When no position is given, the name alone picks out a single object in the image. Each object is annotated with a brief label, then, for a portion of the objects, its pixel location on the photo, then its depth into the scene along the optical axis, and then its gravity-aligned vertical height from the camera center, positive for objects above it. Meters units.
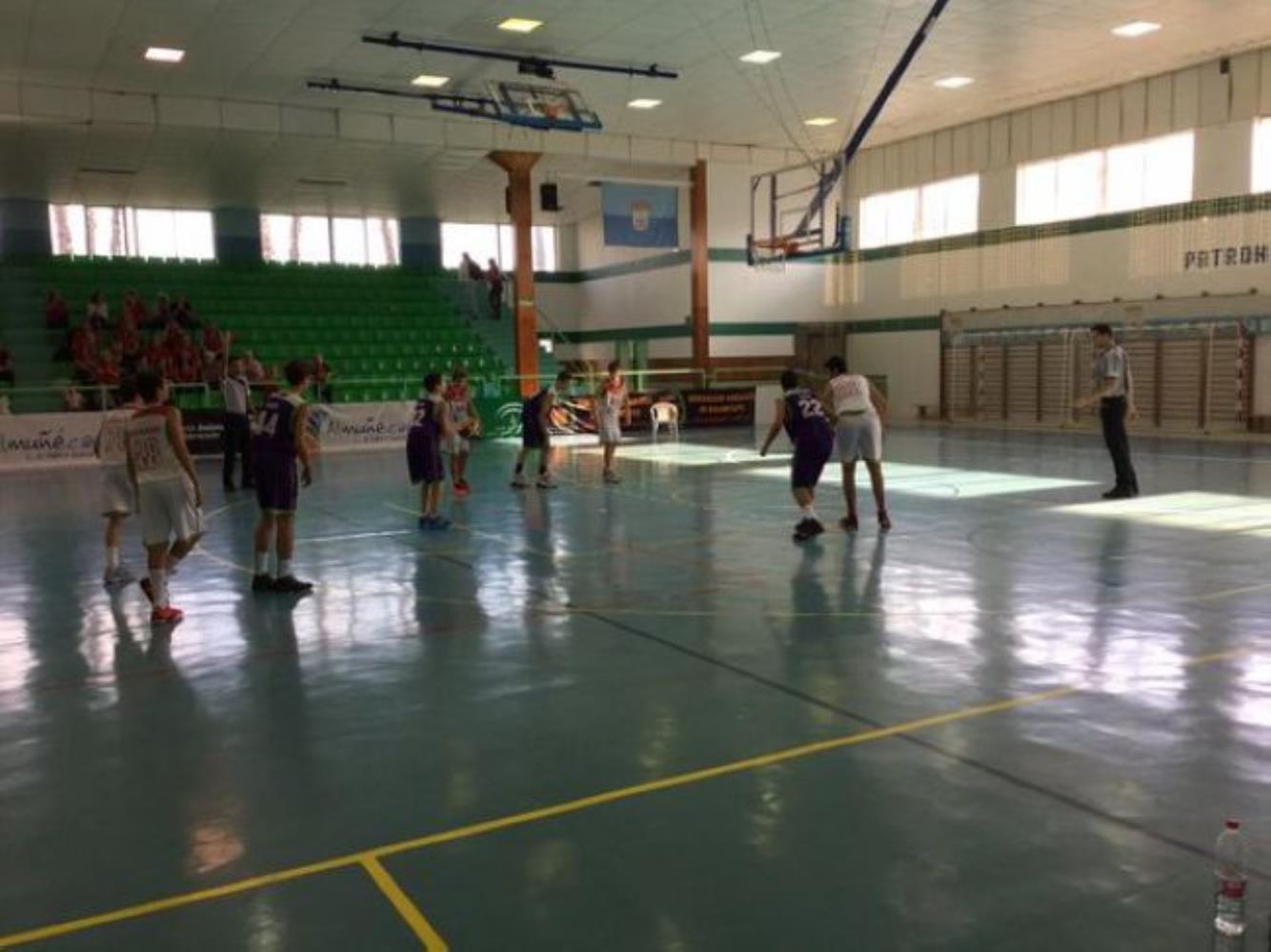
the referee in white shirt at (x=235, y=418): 16.50 -0.35
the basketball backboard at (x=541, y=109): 19.69 +5.18
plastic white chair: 24.58 -0.64
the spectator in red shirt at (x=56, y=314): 26.34 +2.06
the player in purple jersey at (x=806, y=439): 10.93 -0.57
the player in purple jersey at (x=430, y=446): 11.71 -0.58
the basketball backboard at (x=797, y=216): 21.69 +4.09
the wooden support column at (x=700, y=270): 29.84 +3.16
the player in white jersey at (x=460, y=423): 14.25 -0.45
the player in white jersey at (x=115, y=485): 8.87 -0.72
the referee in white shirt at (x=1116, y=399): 13.19 -0.28
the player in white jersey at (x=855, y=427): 11.23 -0.46
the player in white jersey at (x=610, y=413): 16.44 -0.38
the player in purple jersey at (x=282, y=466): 8.58 -0.56
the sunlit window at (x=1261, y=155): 22.08 +4.39
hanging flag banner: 26.69 +4.20
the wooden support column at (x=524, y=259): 27.08 +3.24
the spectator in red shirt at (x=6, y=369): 22.44 +0.65
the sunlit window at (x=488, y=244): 39.94 +5.37
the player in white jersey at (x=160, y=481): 7.59 -0.59
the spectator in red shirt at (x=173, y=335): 24.66 +1.38
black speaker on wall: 26.64 +4.68
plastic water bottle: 3.00 -1.41
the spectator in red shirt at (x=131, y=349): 22.83 +1.10
